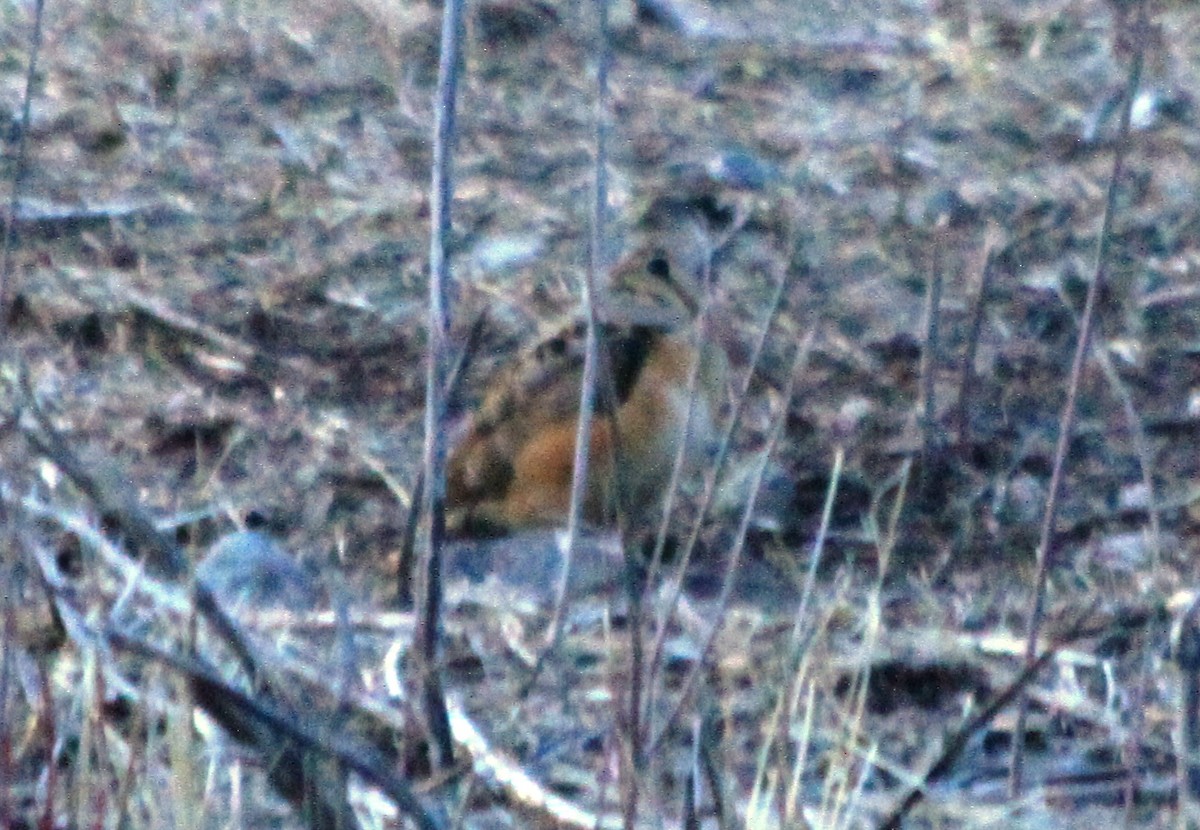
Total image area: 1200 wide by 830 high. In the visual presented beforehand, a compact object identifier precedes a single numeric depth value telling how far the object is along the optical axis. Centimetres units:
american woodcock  1004
